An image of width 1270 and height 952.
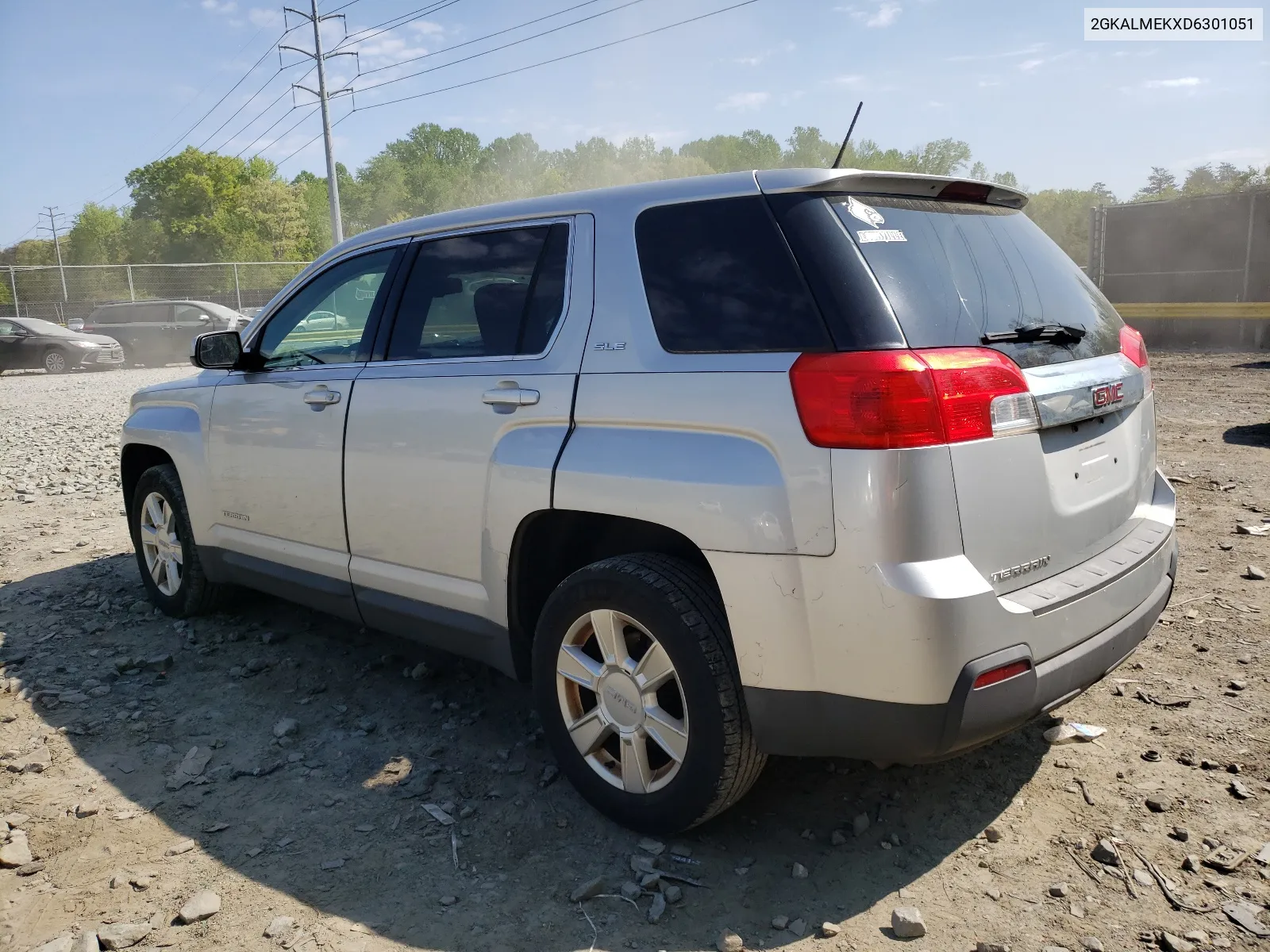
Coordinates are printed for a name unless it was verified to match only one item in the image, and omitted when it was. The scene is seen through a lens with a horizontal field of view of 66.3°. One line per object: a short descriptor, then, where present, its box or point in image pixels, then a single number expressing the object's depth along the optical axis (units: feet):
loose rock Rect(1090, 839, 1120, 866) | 8.91
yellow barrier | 56.49
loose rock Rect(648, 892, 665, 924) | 8.57
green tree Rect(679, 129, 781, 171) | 332.04
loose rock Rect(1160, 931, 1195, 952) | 7.72
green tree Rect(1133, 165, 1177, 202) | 210.01
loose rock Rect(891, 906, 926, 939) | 8.09
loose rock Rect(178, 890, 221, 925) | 8.82
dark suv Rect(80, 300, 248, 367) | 83.20
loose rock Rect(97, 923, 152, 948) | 8.49
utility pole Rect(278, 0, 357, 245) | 108.17
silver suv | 7.79
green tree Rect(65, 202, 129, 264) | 285.84
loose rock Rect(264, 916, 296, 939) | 8.57
